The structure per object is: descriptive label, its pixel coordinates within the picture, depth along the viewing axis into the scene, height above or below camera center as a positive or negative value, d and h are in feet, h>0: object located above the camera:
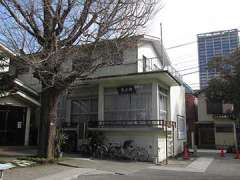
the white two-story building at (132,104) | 37.80 +2.37
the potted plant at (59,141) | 33.70 -4.63
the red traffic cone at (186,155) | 41.70 -8.35
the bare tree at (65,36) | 28.07 +11.74
